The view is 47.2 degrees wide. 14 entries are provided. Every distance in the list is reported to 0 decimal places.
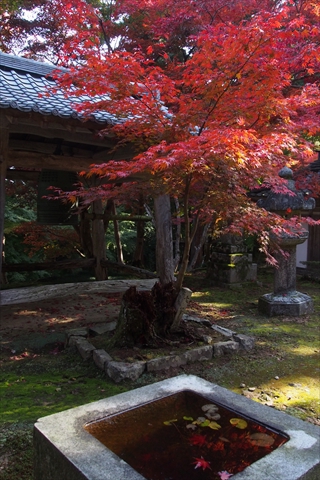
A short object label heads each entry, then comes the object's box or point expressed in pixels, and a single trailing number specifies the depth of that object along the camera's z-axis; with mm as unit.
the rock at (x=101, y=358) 3796
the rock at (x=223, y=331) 4672
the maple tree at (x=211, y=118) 3463
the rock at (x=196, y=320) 5047
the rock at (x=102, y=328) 4817
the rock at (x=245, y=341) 4496
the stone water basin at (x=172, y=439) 1610
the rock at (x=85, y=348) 4113
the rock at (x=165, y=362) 3725
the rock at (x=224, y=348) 4242
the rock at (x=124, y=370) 3539
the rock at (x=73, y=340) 4467
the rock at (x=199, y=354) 3992
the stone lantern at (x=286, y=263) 6145
